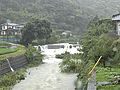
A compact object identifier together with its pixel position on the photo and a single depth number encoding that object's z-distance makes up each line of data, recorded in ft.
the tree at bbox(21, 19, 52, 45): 229.45
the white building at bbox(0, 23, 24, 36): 270.26
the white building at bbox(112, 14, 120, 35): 133.24
